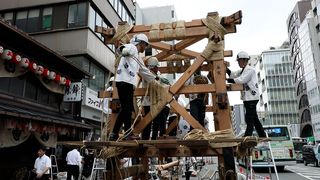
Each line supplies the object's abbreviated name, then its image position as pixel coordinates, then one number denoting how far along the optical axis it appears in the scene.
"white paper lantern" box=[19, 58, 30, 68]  9.11
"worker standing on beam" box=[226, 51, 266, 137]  4.65
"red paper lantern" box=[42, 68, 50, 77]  10.20
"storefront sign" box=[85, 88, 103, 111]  13.24
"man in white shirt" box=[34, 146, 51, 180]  8.08
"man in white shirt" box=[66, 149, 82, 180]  10.01
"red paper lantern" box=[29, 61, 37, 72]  9.51
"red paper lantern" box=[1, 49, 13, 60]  8.36
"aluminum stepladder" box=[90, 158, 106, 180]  4.83
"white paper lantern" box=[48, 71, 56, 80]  10.58
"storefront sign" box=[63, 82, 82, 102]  11.95
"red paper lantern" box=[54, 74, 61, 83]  10.92
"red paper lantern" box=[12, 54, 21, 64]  8.72
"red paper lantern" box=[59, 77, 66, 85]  11.27
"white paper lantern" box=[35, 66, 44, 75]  9.87
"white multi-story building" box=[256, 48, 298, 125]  55.47
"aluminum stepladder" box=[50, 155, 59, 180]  10.23
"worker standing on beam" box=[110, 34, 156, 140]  3.75
